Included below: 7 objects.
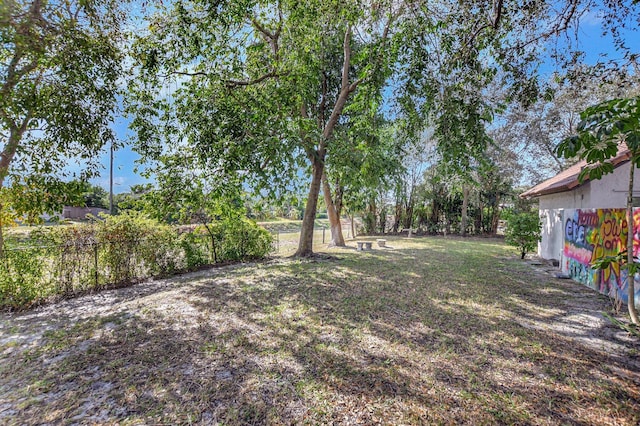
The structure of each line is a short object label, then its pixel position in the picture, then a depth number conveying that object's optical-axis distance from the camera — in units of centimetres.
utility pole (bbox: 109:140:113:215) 1849
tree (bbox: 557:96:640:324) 276
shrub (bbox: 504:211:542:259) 1031
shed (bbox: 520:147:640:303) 557
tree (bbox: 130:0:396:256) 646
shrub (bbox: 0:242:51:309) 508
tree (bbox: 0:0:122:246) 408
